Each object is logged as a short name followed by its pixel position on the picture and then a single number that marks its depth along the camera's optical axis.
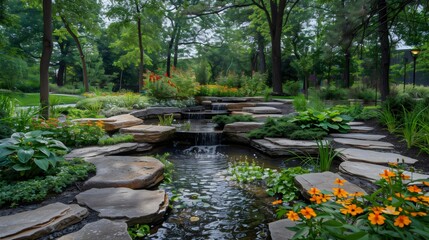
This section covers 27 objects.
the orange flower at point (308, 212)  1.35
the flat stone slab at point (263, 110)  8.76
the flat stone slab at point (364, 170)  2.94
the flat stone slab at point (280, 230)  2.02
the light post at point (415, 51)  13.83
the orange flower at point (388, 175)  1.61
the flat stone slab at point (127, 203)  2.37
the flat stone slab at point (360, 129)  5.58
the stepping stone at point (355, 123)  6.20
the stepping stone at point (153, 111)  8.79
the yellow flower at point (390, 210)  1.25
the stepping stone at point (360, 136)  4.89
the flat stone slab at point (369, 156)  3.54
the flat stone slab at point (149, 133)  5.59
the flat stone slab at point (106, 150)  4.21
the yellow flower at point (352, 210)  1.36
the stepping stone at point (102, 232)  1.95
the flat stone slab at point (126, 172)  3.05
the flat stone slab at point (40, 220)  1.94
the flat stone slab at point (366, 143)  4.29
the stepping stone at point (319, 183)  2.68
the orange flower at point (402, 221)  1.21
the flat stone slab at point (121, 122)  6.19
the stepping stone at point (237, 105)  9.91
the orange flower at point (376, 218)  1.21
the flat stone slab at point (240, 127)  6.29
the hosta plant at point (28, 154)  2.71
